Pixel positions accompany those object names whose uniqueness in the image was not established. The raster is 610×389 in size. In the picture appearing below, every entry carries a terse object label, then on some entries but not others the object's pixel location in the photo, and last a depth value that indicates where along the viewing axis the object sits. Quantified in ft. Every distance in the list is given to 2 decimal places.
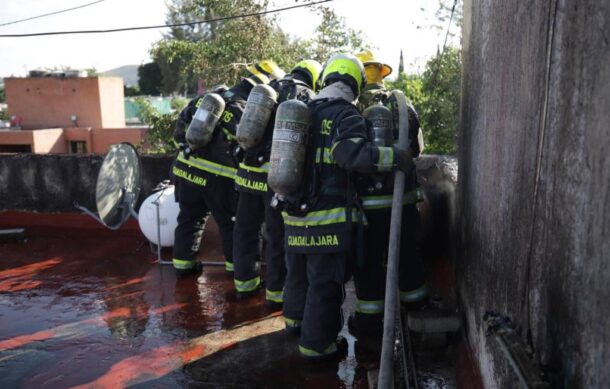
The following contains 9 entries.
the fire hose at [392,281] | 9.84
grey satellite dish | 20.38
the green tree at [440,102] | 28.50
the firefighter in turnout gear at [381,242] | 12.60
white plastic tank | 20.04
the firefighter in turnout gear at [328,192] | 11.52
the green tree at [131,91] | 143.14
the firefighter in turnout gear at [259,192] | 14.42
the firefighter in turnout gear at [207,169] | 16.66
